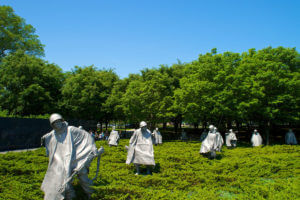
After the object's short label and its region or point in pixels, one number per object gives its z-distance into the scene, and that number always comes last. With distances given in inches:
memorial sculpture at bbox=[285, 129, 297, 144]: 953.5
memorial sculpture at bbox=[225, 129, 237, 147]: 876.4
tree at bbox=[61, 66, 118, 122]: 1263.5
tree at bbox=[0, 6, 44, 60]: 1325.0
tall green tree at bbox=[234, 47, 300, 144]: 949.2
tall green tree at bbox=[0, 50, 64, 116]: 1106.1
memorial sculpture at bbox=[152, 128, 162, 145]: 956.1
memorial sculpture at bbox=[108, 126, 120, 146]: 792.9
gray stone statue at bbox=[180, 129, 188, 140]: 1202.5
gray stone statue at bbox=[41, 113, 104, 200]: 193.6
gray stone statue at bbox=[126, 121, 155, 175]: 372.8
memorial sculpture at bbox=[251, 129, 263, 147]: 864.3
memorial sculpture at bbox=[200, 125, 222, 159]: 512.4
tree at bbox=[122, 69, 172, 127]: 1144.8
